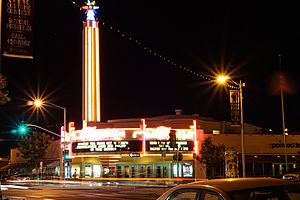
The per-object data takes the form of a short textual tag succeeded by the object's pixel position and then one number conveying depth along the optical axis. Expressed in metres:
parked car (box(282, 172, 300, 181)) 24.27
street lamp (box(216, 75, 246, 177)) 30.32
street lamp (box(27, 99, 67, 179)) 39.18
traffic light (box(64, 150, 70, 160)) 55.09
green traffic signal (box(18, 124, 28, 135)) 43.20
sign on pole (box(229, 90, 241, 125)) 31.17
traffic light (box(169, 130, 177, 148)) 27.06
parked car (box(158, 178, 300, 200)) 5.63
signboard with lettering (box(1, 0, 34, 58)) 15.22
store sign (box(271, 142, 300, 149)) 57.28
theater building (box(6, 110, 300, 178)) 52.53
